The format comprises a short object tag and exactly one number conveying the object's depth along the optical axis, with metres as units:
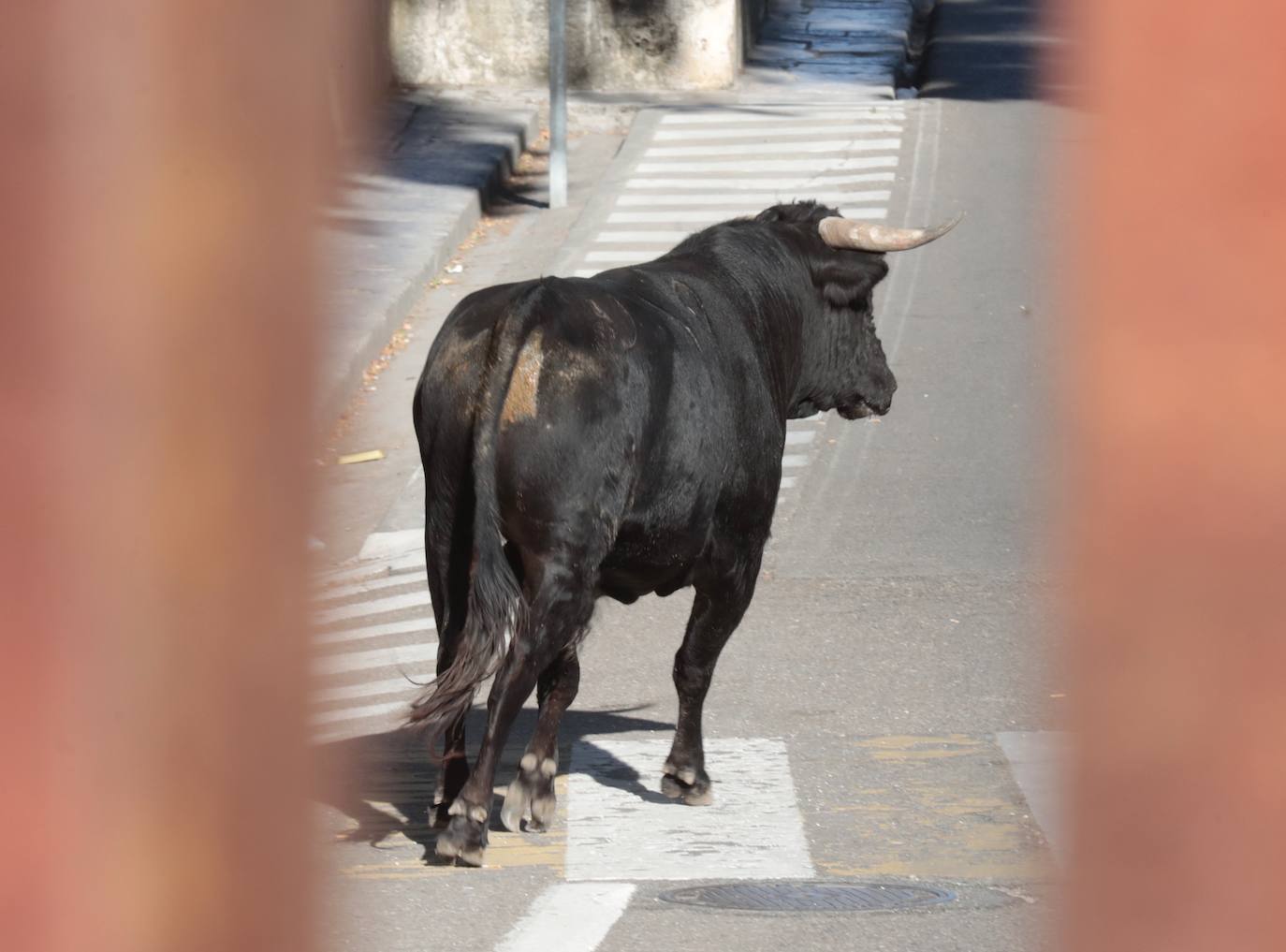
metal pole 30.08
